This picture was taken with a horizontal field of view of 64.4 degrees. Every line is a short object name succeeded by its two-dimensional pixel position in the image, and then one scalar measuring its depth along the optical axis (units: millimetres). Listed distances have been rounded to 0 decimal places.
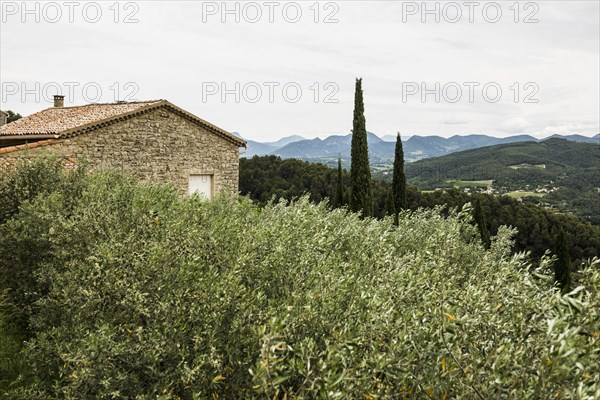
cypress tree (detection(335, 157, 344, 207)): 40094
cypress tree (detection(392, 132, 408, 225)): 35688
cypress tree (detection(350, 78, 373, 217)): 29906
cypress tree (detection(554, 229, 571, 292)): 34969
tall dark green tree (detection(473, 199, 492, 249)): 31506
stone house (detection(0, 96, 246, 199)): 18234
